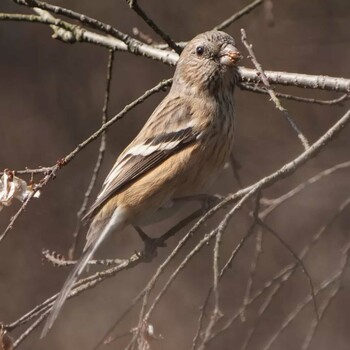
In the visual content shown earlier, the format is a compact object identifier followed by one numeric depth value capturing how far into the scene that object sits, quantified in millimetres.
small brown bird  8187
